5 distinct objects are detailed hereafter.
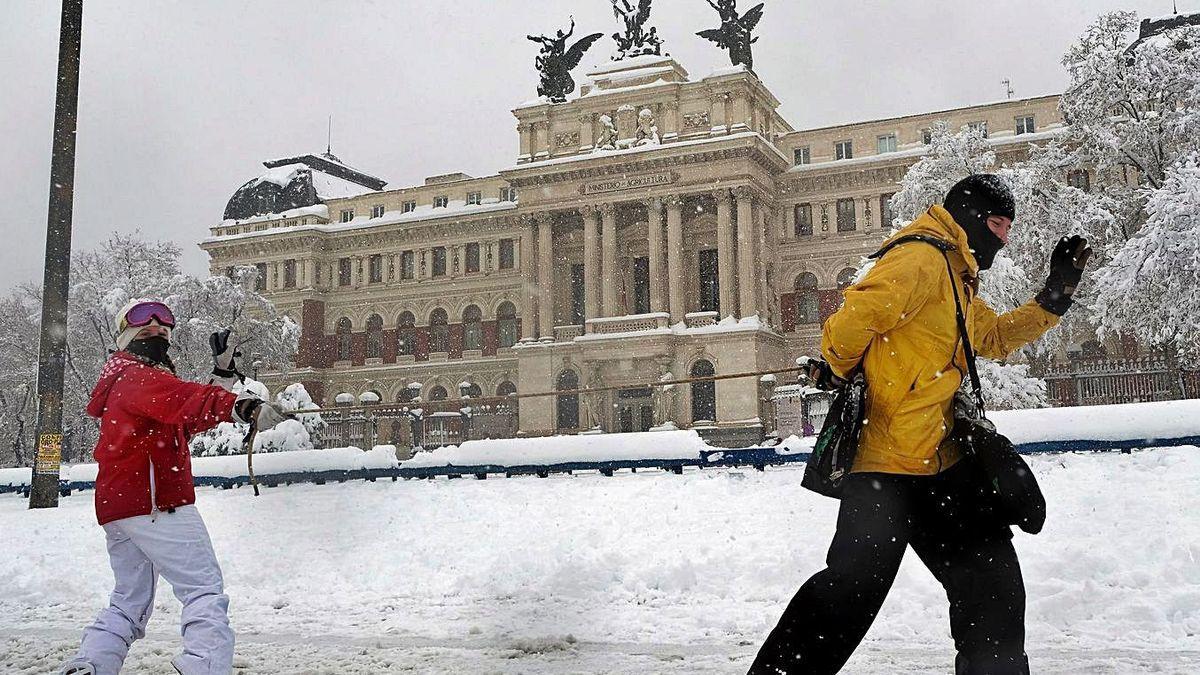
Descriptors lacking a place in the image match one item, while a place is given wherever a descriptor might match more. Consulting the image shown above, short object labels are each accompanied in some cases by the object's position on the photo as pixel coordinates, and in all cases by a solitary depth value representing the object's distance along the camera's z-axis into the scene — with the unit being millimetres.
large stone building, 42188
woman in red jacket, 3947
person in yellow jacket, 3383
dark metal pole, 15555
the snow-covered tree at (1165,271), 21688
